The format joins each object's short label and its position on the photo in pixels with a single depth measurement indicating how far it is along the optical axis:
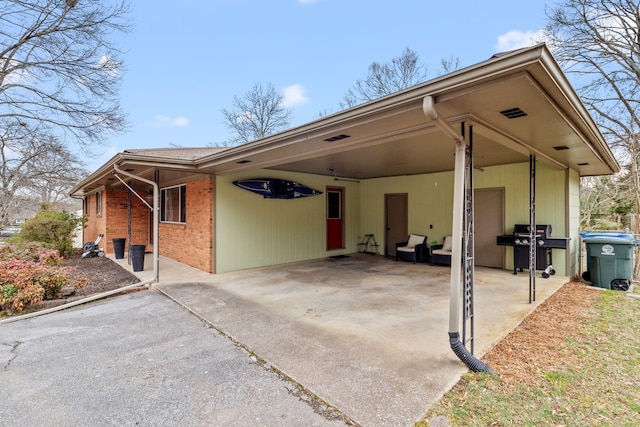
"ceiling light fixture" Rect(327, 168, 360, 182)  8.18
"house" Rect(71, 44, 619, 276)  2.63
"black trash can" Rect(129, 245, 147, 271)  6.90
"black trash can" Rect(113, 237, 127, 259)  8.88
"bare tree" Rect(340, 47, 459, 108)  16.28
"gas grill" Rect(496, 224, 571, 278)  6.17
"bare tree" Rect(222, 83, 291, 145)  21.20
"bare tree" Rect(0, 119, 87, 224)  11.95
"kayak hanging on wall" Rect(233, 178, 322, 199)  7.30
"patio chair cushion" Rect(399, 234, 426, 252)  8.32
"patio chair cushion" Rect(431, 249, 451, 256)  7.62
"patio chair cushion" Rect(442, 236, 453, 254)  7.84
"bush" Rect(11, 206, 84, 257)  9.36
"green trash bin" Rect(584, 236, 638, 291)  5.52
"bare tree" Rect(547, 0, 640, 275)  8.18
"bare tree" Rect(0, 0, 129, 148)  9.31
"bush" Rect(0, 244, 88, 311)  4.37
